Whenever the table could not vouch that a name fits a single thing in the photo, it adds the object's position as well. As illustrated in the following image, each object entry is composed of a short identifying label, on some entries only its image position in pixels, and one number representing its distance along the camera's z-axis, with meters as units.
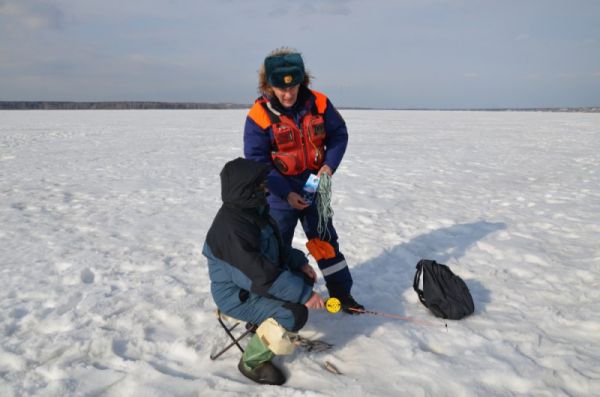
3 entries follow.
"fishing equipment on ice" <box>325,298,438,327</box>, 2.69
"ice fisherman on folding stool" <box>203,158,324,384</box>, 2.37
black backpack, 3.24
